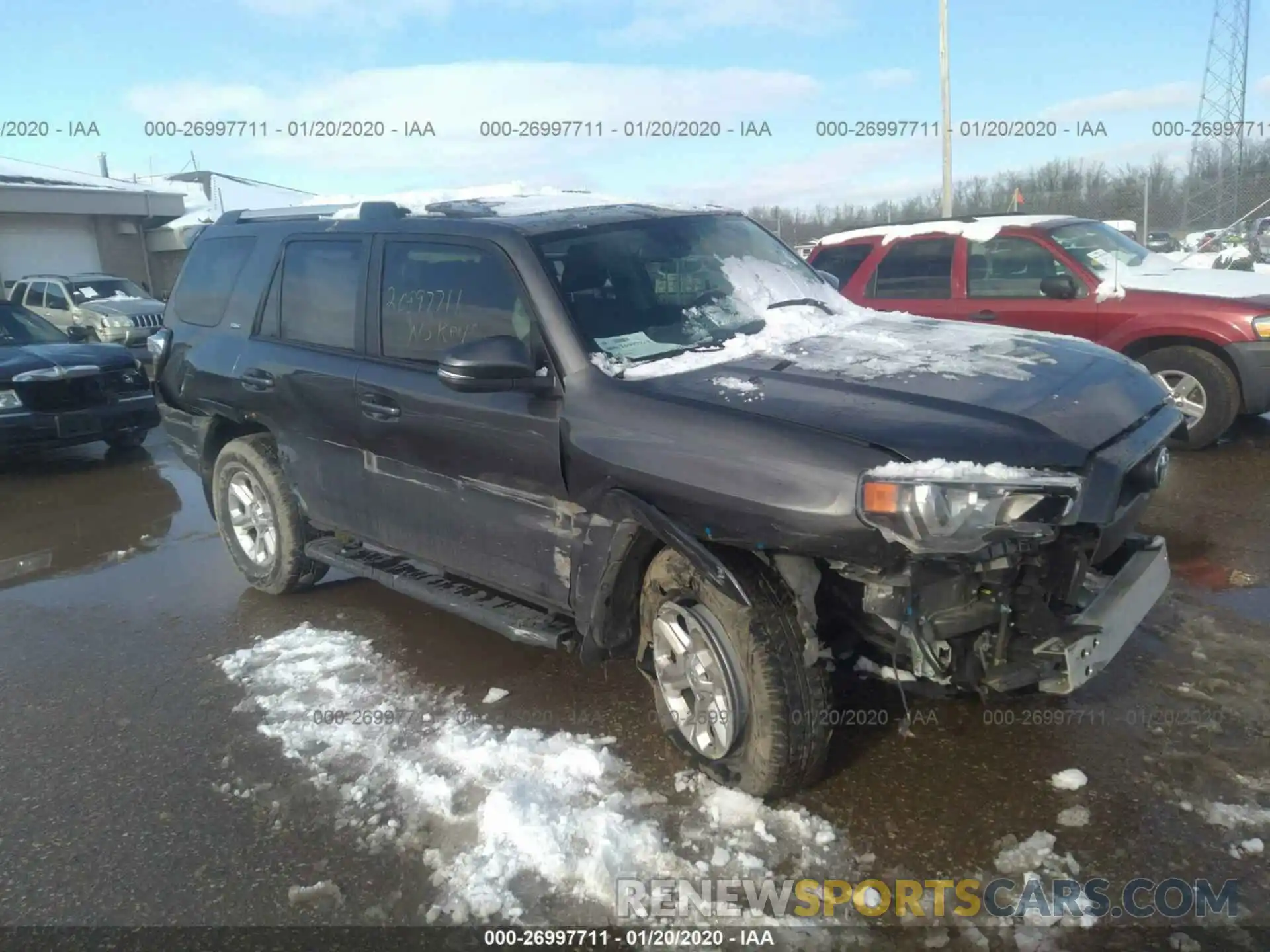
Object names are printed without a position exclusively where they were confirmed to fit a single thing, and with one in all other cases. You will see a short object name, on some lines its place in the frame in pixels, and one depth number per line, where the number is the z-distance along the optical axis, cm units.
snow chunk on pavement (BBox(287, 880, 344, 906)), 285
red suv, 674
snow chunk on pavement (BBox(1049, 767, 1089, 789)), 317
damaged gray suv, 274
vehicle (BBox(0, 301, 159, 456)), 820
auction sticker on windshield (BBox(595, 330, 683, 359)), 348
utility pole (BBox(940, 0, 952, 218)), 1662
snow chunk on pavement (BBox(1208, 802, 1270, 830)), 290
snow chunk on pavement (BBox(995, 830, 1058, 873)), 281
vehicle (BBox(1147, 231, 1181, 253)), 1980
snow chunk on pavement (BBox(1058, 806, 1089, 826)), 298
